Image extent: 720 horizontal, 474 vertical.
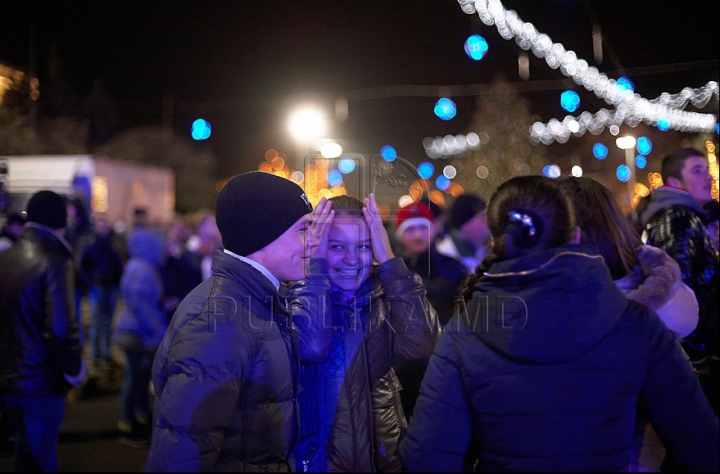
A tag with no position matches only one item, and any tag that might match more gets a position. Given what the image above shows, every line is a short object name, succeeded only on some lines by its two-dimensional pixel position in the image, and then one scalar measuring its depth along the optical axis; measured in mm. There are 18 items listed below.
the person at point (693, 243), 3312
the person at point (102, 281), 8453
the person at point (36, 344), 3395
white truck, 5773
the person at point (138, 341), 5930
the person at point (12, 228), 5934
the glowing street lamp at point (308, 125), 7410
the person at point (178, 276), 6199
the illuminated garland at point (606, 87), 5980
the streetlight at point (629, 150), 10212
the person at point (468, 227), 5258
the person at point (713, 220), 4070
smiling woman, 2369
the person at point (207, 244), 6320
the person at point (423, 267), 3158
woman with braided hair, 1608
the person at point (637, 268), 2047
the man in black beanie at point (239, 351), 1686
